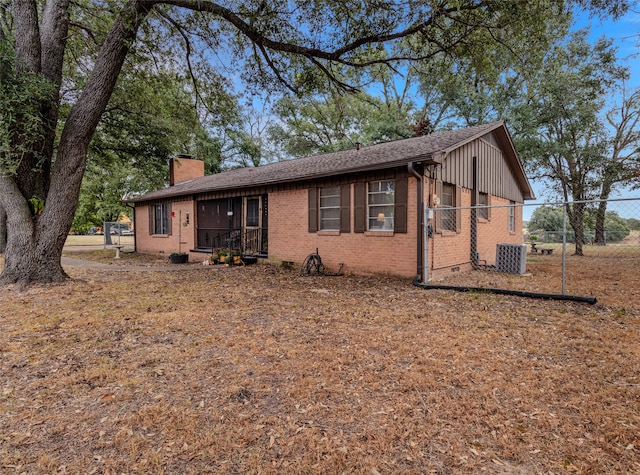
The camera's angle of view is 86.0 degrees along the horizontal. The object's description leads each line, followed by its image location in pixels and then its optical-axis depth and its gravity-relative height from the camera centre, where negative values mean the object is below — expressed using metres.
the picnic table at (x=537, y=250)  18.81 -1.10
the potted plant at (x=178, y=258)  13.92 -1.06
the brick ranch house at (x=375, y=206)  8.49 +0.80
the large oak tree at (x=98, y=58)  7.01 +4.07
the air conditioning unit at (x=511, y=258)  9.91 -0.81
